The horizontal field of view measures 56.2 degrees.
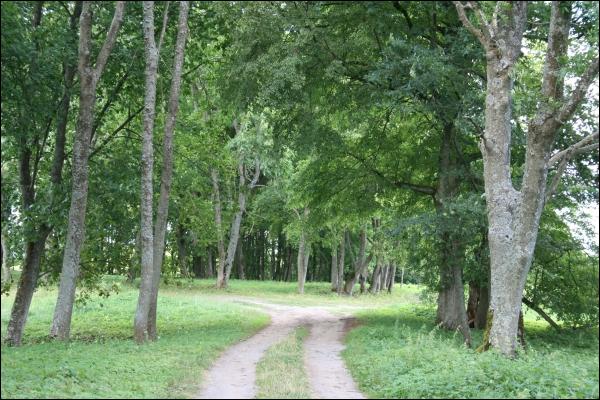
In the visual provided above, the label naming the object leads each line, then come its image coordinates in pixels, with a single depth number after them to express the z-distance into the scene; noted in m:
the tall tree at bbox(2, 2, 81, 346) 13.84
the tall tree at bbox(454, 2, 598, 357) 12.30
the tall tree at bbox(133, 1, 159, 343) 14.27
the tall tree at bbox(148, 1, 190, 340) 14.94
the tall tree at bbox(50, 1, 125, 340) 13.90
